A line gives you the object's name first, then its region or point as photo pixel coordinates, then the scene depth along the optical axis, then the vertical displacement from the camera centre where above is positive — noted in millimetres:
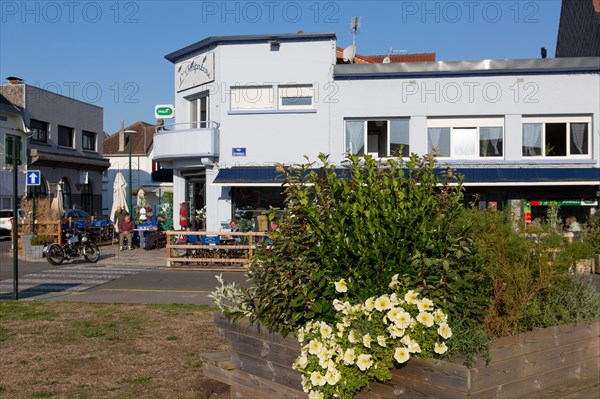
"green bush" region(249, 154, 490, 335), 4570 -307
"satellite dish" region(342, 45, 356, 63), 26428 +5579
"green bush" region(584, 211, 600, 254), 18250 -870
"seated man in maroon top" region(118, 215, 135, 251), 26141 -1126
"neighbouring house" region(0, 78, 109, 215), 38688 +3556
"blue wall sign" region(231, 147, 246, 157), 23484 +1656
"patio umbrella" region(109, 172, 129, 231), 29188 +314
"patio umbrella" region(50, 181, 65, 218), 27562 -142
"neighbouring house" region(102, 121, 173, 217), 71312 +4705
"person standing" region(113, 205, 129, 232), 27211 -577
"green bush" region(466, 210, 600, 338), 4691 -540
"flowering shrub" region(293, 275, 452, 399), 4273 -884
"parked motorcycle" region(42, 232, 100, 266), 20984 -1540
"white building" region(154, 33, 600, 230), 22516 +2714
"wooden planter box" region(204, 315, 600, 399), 4102 -1103
